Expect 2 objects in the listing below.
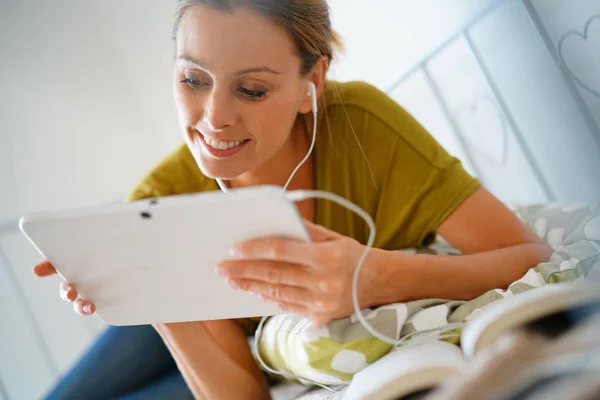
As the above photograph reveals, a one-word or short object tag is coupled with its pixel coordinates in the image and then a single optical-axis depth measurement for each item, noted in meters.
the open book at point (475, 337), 0.35
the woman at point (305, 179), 0.56
